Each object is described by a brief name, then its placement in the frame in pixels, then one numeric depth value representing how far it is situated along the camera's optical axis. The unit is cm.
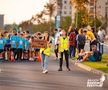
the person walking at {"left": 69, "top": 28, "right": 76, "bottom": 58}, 3532
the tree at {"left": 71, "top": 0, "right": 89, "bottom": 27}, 4641
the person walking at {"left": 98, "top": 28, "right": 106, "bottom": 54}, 3968
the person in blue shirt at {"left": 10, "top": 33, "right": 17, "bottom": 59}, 3478
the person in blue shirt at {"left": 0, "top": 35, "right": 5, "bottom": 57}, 3335
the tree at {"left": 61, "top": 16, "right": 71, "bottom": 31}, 12875
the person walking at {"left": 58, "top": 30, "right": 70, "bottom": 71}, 2591
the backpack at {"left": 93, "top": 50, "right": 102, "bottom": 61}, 3200
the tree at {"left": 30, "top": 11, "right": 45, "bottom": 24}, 11652
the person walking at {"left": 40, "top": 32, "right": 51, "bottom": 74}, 2481
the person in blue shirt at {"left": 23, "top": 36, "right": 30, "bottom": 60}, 3512
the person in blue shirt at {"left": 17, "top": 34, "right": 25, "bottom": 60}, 3488
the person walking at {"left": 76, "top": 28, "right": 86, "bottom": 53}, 3369
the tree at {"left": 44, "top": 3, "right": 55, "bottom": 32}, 10728
